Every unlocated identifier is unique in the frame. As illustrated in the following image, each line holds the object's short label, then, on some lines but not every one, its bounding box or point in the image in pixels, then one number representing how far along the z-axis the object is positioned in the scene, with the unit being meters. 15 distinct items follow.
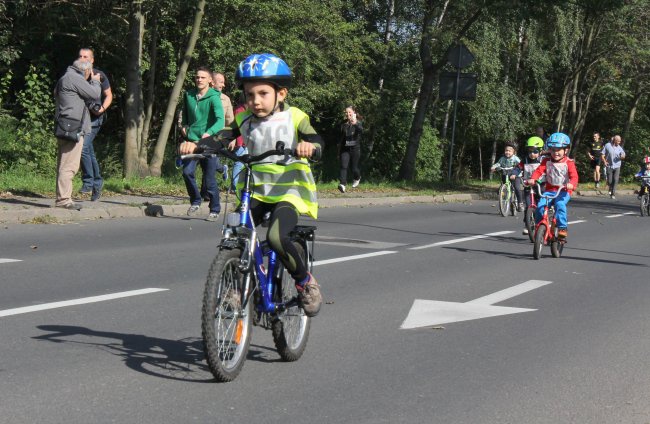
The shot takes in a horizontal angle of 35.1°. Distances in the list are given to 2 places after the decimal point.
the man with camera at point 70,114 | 13.66
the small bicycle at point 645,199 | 24.18
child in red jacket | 13.15
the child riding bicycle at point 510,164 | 20.44
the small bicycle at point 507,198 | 20.52
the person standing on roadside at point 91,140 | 14.31
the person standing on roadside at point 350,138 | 23.36
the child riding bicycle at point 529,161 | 17.75
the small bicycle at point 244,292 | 5.05
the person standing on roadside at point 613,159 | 33.31
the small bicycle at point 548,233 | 12.73
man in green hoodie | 14.12
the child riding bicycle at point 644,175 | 24.39
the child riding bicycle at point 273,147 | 5.61
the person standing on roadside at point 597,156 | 37.38
